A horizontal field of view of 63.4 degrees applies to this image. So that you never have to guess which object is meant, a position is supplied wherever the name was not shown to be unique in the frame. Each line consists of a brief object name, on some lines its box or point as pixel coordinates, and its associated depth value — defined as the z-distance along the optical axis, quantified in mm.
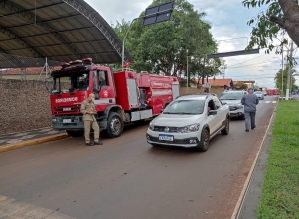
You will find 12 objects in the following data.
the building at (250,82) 103531
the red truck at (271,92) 78500
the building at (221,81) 78075
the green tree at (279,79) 72825
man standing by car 10023
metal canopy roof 15570
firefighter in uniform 8125
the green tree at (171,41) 27359
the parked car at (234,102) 13125
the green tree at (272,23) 3607
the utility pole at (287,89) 32147
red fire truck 8750
